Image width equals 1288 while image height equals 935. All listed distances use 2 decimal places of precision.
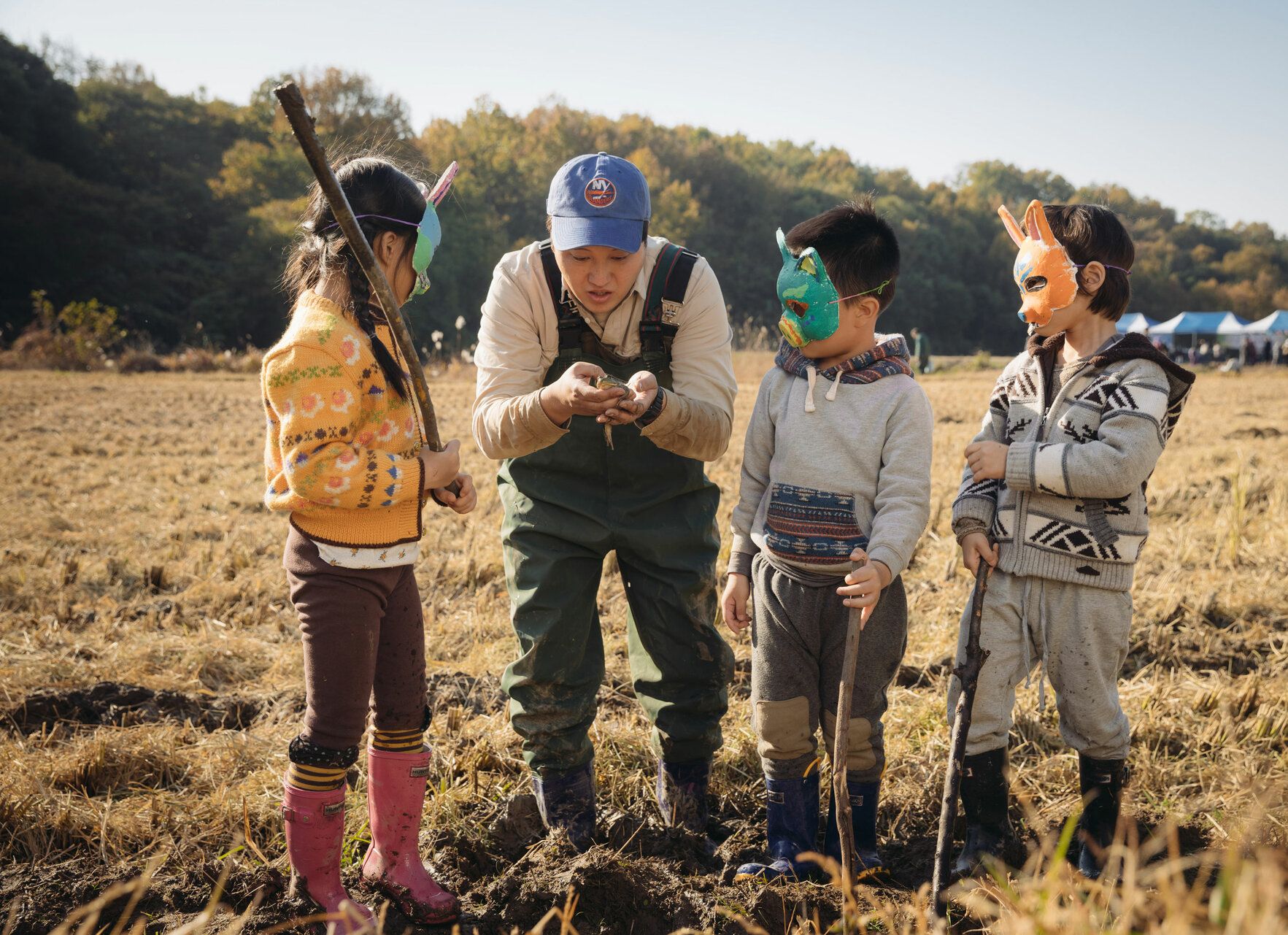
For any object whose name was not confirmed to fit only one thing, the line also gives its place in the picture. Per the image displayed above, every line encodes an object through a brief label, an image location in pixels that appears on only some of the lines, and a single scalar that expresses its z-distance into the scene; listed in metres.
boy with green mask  2.67
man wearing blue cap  2.92
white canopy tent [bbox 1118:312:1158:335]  49.66
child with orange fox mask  2.59
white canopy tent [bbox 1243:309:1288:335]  47.16
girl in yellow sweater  2.33
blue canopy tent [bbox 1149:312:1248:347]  49.59
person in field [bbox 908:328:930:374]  25.33
